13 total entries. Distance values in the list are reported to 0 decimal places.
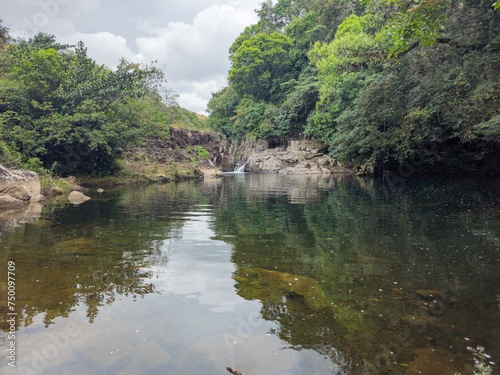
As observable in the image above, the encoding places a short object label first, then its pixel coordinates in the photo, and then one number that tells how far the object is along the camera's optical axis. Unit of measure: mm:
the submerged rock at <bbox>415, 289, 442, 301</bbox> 4143
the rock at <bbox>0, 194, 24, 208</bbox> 11969
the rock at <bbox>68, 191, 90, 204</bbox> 13909
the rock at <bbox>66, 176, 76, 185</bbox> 19462
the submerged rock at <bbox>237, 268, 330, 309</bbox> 4203
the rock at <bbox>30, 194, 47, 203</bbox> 13495
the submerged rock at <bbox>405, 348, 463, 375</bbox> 2754
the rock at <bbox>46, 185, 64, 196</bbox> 15841
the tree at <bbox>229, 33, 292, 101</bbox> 51375
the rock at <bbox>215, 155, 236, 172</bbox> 48800
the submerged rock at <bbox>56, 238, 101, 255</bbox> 6113
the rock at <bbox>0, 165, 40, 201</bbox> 12836
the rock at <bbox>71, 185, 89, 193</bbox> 18252
